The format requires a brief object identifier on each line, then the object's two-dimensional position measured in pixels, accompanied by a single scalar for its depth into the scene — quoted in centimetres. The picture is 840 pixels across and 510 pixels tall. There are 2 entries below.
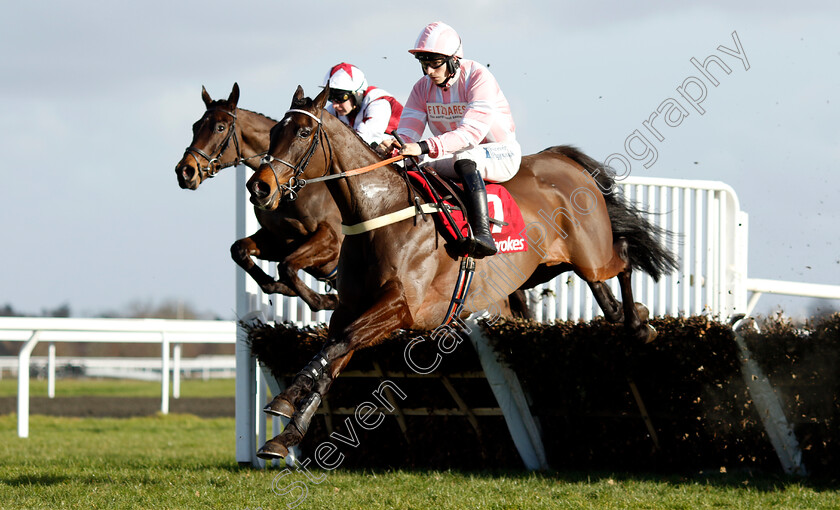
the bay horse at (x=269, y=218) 1298
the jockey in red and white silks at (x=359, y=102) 1372
